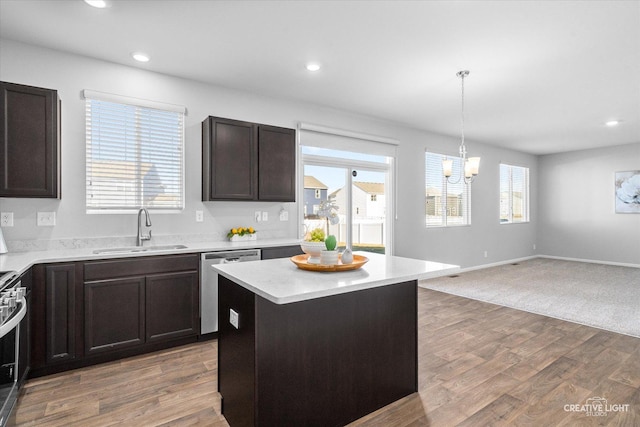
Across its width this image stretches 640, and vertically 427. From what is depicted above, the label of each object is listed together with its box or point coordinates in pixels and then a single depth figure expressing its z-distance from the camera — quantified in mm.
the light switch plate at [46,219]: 2988
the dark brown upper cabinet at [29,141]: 2588
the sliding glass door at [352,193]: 4707
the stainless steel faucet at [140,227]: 3350
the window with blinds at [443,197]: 6188
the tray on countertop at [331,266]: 2025
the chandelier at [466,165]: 3590
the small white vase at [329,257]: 2068
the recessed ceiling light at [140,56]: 3121
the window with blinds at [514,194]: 7695
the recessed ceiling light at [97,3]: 2328
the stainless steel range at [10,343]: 1638
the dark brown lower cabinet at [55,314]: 2512
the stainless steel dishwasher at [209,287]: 3236
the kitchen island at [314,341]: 1719
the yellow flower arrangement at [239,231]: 3818
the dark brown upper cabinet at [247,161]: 3566
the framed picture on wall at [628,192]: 7086
